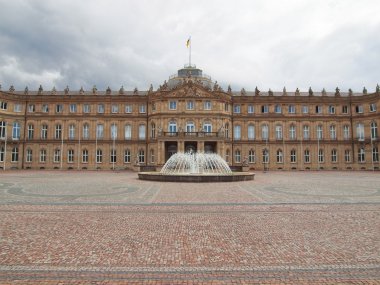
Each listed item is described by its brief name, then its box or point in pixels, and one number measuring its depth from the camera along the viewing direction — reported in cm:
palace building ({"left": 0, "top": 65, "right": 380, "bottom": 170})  6119
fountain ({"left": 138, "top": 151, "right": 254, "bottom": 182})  2791
